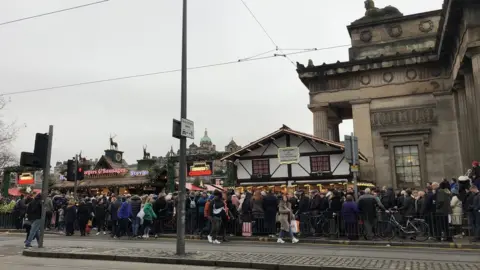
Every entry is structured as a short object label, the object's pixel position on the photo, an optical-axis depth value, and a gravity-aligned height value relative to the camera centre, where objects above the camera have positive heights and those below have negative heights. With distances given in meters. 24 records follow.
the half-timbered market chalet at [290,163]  26.44 +2.70
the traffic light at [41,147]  13.57 +1.92
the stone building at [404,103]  29.73 +7.19
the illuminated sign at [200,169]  31.77 +2.80
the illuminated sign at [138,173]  38.33 +3.10
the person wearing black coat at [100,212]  20.28 -0.18
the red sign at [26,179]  43.38 +3.04
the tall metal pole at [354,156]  15.84 +1.75
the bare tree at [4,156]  33.11 +4.70
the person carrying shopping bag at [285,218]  15.43 -0.42
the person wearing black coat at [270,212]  16.94 -0.23
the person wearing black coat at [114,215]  18.64 -0.28
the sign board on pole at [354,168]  15.88 +1.32
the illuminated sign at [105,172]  40.97 +3.48
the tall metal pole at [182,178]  11.38 +0.77
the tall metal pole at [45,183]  13.55 +0.82
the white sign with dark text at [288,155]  27.11 +3.14
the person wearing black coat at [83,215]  19.34 -0.27
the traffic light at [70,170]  21.19 +1.88
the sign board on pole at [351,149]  15.87 +2.02
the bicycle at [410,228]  14.91 -0.83
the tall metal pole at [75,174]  21.22 +1.66
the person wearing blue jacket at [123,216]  17.92 -0.31
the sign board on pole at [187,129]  11.73 +2.12
